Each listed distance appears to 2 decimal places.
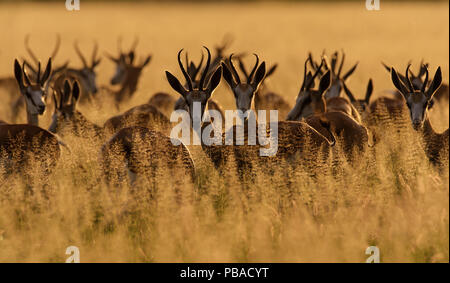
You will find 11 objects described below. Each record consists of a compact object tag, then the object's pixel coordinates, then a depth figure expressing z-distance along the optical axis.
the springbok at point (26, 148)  8.57
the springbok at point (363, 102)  11.88
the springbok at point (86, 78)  16.67
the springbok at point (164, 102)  13.57
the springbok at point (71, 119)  10.77
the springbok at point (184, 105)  11.19
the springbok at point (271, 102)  12.72
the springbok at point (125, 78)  15.92
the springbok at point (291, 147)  8.36
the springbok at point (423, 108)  9.43
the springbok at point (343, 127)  9.27
